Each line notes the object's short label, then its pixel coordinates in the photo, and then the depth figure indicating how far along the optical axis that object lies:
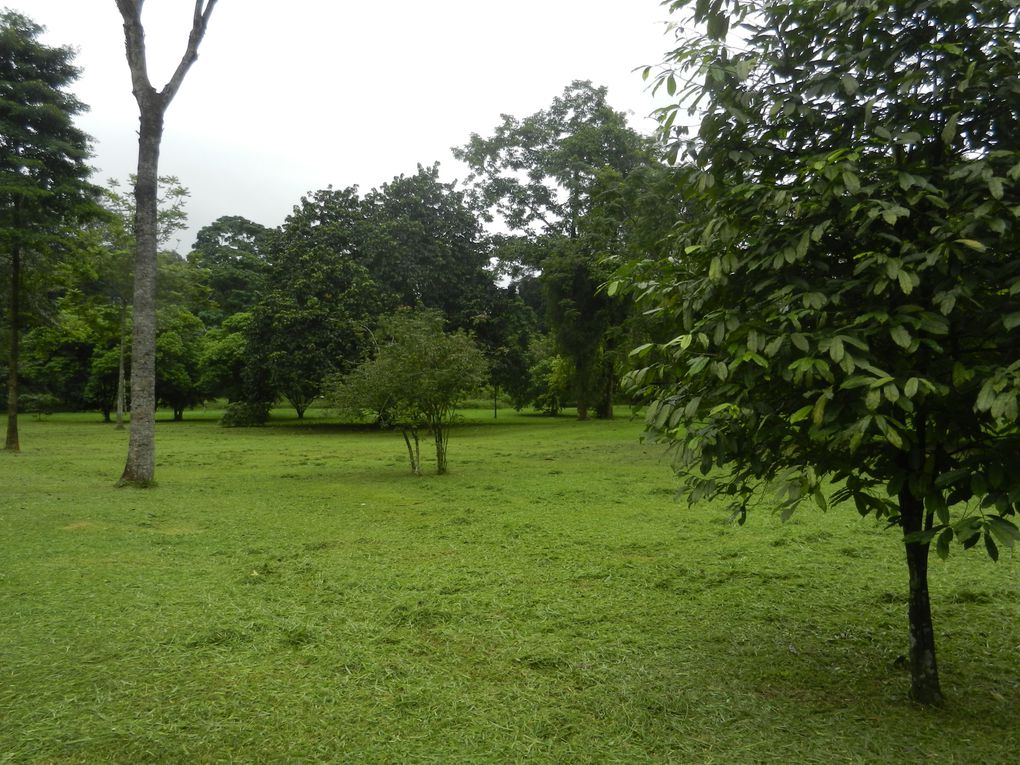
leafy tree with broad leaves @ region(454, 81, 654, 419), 23.83
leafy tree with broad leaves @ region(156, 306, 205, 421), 30.86
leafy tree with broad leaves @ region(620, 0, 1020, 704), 2.31
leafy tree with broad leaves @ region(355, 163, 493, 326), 27.27
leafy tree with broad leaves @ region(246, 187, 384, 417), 24.48
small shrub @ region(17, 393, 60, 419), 29.33
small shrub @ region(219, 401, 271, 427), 27.92
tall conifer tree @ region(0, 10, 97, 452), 13.96
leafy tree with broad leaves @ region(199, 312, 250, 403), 30.77
